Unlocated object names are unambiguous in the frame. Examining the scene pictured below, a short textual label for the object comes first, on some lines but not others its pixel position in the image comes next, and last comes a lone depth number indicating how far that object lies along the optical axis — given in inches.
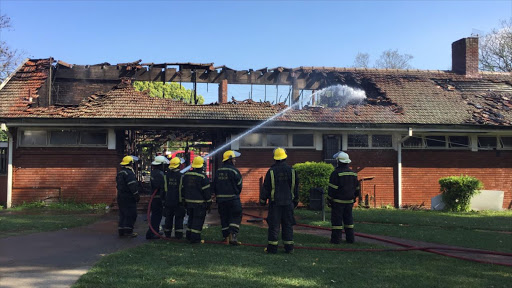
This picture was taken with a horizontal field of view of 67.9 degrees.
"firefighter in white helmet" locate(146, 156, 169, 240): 324.8
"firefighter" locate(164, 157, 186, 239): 313.3
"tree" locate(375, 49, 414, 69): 1748.3
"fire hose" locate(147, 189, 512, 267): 252.0
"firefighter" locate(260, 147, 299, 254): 263.9
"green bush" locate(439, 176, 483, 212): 515.8
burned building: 511.5
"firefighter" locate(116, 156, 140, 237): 327.7
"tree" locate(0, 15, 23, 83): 937.7
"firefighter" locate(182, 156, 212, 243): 292.2
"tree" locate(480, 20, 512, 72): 1311.5
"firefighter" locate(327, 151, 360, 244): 298.2
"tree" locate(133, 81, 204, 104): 1848.9
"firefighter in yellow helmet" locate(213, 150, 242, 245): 290.5
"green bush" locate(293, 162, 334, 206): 482.0
